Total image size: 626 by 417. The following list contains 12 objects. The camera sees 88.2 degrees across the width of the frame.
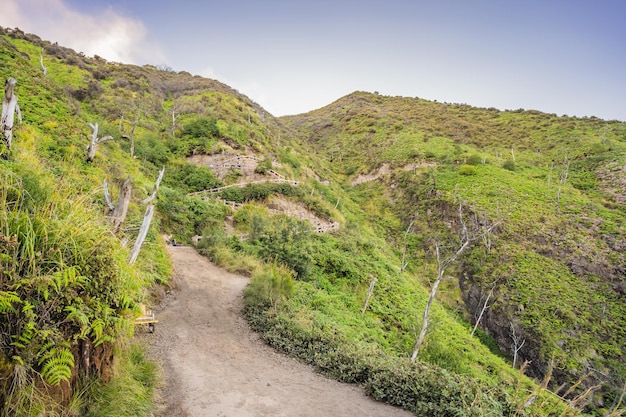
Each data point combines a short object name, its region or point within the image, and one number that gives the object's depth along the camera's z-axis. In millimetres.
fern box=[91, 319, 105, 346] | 3713
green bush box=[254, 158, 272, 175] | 32281
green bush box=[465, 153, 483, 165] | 43531
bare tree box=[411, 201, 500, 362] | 12563
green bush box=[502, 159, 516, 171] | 43031
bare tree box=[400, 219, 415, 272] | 28494
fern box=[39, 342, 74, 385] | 3238
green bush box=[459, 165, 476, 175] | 41281
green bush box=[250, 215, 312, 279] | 17328
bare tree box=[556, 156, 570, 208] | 34156
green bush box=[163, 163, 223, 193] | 28844
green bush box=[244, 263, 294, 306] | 12273
